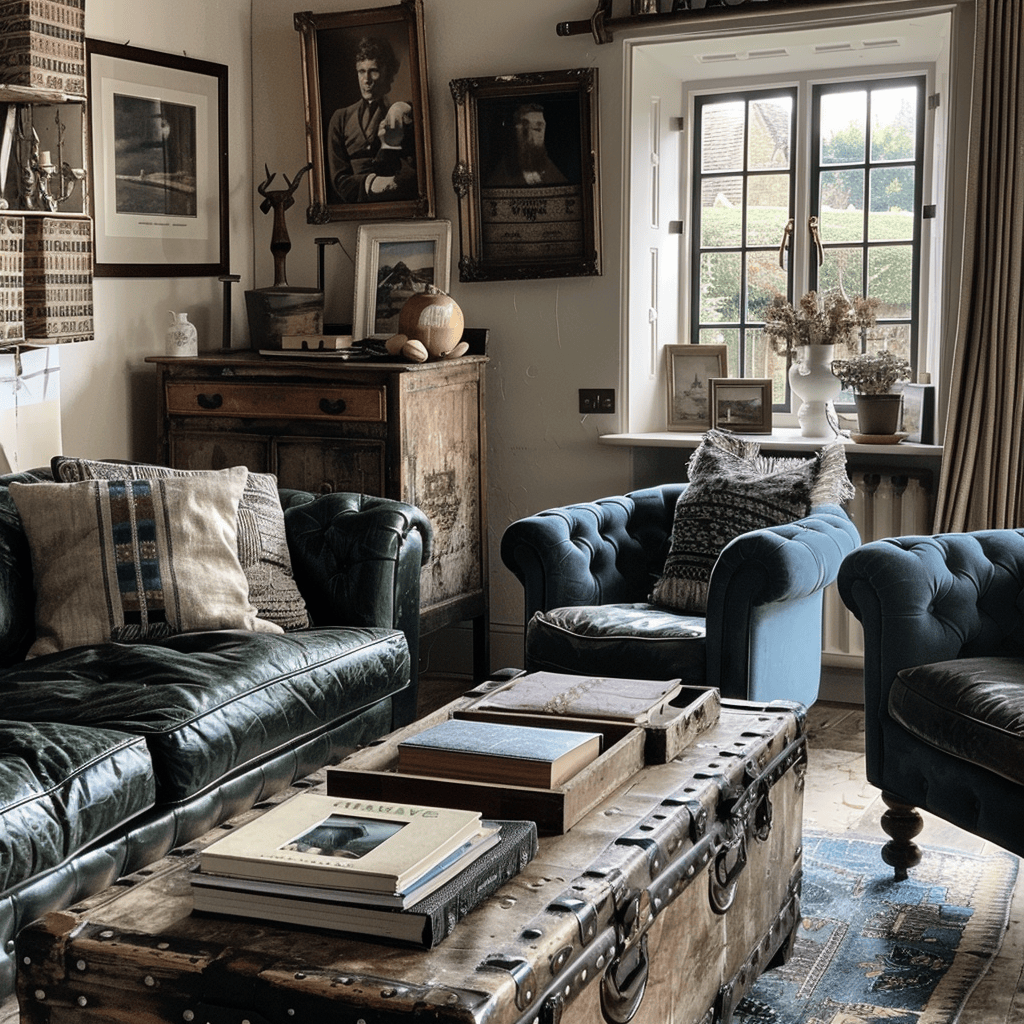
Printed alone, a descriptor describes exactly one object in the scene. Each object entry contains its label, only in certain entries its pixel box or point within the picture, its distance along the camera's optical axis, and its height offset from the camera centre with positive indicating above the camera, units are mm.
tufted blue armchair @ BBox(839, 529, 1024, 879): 2422 -630
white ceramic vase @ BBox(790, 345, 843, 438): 4332 -92
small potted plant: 4148 -78
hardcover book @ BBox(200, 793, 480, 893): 1448 -571
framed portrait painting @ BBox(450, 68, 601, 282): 4398 +625
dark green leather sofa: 2168 -693
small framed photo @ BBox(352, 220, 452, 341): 4633 +314
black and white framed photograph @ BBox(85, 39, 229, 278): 4215 +655
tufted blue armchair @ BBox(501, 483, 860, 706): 3084 -625
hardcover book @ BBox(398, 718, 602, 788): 1804 -561
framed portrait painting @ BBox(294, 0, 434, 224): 4559 +862
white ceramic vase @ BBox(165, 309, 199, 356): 4348 +59
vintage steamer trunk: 1345 -648
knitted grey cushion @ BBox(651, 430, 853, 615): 3471 -392
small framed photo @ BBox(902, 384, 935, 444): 4129 -165
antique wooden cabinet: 4051 -237
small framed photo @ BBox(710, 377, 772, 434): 4465 -152
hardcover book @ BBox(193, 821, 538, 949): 1409 -612
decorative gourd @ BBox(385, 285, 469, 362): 4172 +103
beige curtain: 3824 +148
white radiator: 4168 -501
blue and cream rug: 2299 -1130
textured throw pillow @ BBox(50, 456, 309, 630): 3168 -469
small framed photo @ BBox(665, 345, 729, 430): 4633 -75
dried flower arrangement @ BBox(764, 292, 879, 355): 4285 +135
